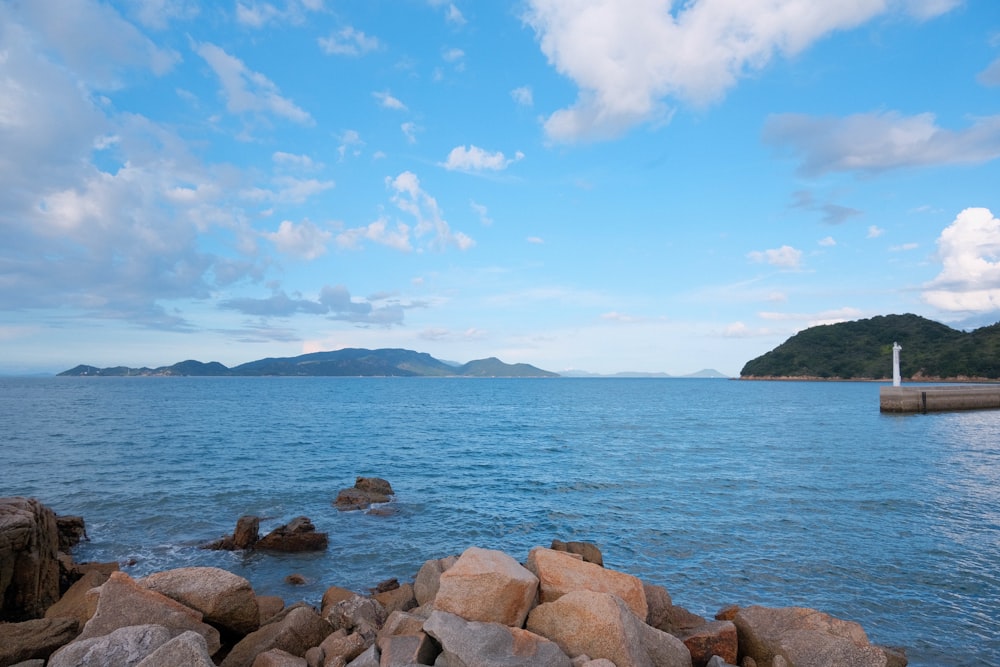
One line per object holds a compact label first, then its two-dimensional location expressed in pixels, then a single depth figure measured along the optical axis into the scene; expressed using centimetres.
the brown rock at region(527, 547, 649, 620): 891
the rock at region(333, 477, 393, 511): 2610
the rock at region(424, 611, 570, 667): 716
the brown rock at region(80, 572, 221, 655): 862
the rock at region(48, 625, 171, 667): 743
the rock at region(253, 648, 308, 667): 838
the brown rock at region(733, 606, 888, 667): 936
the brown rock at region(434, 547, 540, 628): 823
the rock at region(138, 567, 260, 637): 962
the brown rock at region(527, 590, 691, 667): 754
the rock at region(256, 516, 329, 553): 1959
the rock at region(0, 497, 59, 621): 1259
